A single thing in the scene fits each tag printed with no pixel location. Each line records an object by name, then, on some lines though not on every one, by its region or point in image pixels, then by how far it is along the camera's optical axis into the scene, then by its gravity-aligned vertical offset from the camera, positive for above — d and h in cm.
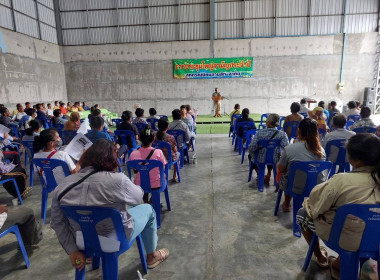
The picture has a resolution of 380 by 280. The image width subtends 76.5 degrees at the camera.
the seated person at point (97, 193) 143 -55
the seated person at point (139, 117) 521 -38
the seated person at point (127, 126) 446 -47
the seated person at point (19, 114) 693 -35
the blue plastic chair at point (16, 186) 301 -109
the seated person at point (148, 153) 255 -59
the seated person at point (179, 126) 441 -49
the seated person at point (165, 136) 356 -53
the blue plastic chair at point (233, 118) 669 -54
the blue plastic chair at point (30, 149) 388 -76
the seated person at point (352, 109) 575 -31
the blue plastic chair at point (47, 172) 259 -77
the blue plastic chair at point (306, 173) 224 -71
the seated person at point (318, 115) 520 -40
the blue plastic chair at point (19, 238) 192 -112
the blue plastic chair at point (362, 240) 136 -84
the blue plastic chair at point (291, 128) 498 -63
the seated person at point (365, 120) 405 -40
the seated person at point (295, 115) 497 -36
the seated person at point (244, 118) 501 -41
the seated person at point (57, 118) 589 -41
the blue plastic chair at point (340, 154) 324 -79
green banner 1180 +152
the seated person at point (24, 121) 581 -46
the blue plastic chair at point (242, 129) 493 -63
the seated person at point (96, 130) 359 -44
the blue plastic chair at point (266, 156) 329 -80
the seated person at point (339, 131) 328 -46
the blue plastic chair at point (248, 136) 467 -74
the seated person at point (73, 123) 455 -41
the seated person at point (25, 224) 208 -109
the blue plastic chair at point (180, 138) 434 -69
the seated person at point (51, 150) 267 -56
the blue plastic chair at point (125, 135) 443 -64
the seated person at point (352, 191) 137 -55
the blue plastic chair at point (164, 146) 336 -64
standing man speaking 1095 -11
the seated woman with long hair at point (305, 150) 243 -53
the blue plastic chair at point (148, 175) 248 -78
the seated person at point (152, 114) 596 -36
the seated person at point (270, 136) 330 -52
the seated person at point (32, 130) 393 -47
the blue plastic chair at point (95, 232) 143 -82
